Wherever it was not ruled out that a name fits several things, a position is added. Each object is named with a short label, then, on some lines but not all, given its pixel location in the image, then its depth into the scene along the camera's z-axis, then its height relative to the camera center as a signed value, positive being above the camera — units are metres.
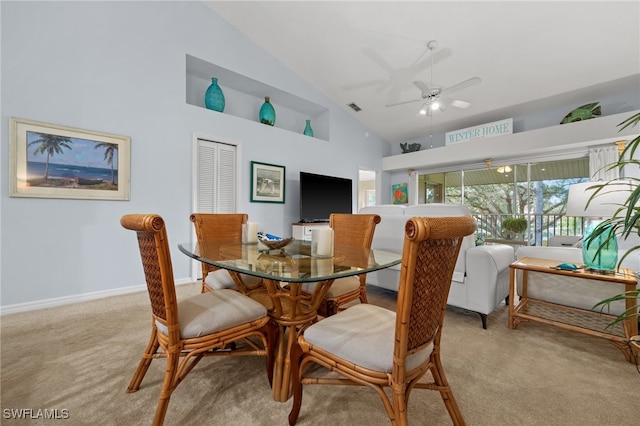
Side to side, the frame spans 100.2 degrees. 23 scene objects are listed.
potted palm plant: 0.76 -0.02
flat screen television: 4.67 +0.28
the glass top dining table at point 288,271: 1.13 -0.26
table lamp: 1.90 +0.02
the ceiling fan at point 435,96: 3.17 +1.49
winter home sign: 4.84 +1.55
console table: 1.71 -0.79
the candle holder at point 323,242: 1.46 -0.17
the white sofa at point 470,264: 2.14 -0.43
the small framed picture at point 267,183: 4.24 +0.46
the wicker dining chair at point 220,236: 1.88 -0.22
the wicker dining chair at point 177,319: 1.06 -0.48
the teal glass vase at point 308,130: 5.18 +1.57
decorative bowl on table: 1.65 -0.20
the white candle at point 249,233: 1.94 -0.16
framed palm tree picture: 2.51 +0.48
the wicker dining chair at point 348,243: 1.69 -0.25
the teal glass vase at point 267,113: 4.48 +1.64
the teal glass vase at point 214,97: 3.90 +1.65
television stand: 4.41 -0.31
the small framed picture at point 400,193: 6.68 +0.47
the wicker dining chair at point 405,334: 0.80 -0.46
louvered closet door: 3.69 +0.46
